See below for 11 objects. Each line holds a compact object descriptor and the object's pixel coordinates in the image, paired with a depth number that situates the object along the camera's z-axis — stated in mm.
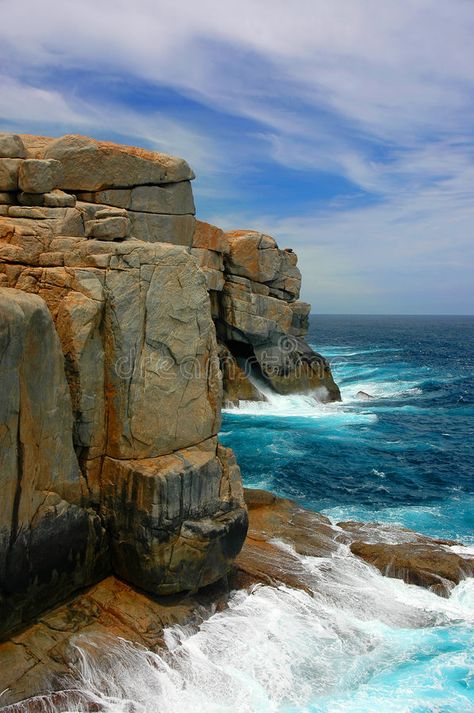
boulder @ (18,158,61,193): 15781
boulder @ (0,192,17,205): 16156
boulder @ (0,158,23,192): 15945
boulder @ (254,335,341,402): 54625
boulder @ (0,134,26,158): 16094
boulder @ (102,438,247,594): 14984
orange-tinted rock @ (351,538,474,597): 19766
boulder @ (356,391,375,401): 58125
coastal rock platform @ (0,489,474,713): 12883
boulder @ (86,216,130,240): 15836
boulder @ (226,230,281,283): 51750
